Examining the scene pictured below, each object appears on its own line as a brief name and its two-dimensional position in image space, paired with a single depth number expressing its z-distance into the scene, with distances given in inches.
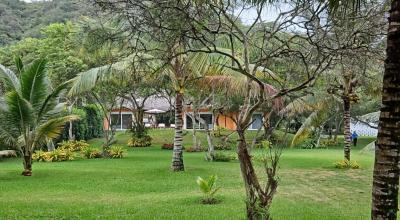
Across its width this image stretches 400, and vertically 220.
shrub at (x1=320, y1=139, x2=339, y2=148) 1382.9
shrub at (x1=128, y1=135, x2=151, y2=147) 1245.8
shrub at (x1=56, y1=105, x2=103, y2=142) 1164.6
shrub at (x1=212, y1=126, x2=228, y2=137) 1219.4
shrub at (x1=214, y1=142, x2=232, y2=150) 1136.1
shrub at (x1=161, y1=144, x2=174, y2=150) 1166.7
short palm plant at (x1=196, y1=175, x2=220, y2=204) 391.5
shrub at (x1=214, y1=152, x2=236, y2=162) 841.5
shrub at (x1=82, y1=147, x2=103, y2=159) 897.5
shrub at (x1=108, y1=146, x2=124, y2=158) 898.1
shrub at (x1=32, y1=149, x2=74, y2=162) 828.0
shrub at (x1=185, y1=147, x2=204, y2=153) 1099.9
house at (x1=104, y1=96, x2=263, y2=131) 1750.7
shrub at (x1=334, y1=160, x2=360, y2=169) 717.3
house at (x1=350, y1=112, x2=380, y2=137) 1902.9
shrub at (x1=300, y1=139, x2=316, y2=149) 1298.4
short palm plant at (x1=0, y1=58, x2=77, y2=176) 569.9
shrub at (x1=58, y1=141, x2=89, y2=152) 994.6
